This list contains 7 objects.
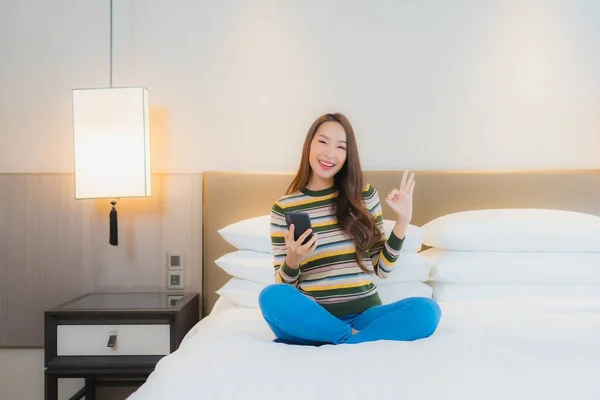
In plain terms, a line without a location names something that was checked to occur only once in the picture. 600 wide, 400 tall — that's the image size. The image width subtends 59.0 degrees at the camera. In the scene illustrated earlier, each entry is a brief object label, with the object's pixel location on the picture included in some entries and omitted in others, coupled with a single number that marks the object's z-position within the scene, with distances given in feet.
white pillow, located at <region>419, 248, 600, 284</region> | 6.37
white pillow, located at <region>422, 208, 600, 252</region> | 6.47
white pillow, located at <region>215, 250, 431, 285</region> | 6.34
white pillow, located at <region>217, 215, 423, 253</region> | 6.51
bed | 3.43
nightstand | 6.47
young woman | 5.32
